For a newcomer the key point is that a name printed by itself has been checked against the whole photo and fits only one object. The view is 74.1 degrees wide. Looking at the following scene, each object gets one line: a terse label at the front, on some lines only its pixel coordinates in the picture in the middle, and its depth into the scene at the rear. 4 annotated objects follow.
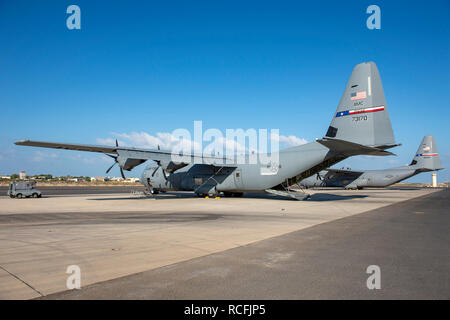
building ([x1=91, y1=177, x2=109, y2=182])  139.06
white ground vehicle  26.91
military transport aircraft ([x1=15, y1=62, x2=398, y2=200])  17.88
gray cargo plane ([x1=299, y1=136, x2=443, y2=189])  42.94
